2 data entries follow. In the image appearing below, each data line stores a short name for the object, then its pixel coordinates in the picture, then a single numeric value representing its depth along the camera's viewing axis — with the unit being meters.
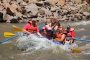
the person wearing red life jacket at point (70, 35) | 11.99
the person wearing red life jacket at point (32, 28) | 12.29
